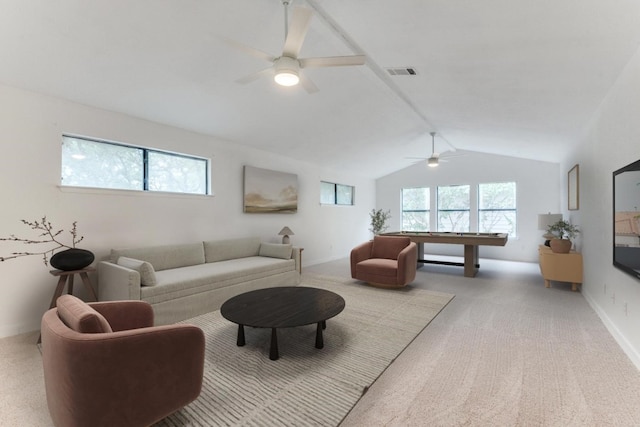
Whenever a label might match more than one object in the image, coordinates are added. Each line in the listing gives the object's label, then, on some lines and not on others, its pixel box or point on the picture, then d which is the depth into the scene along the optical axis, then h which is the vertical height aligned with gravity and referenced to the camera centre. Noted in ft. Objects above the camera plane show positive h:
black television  7.50 -0.11
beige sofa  9.98 -2.51
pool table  17.03 -1.63
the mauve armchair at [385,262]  14.65 -2.66
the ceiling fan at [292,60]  6.85 +3.90
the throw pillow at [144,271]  9.88 -2.00
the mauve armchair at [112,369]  4.54 -2.65
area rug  5.83 -4.02
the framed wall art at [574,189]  15.07 +1.42
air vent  11.37 +5.72
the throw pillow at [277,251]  15.94 -2.10
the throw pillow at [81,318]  4.80 -1.82
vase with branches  9.43 -1.23
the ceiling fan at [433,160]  20.80 +3.85
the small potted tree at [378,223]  27.55 -0.92
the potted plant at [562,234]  14.84 -1.19
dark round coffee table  7.91 -2.91
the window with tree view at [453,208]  28.07 +0.56
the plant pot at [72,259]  9.30 -1.55
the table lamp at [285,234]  18.95 -1.37
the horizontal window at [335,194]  24.90 +1.80
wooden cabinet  14.43 -2.73
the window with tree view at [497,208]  26.03 +0.55
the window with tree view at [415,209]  30.22 +0.48
